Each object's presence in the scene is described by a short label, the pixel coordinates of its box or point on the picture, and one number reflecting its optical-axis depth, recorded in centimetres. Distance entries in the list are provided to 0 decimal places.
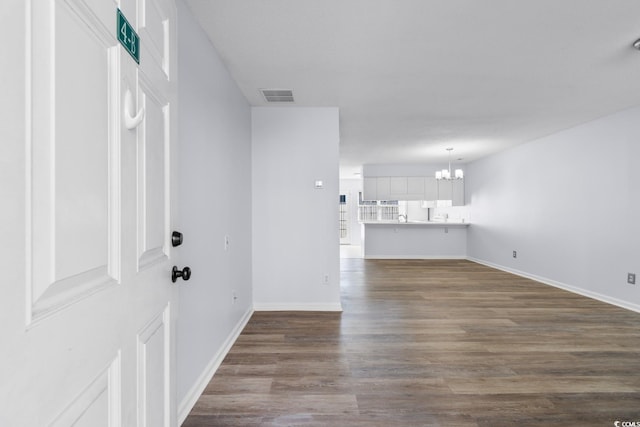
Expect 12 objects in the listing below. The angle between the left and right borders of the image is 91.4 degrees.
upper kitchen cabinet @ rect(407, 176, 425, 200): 809
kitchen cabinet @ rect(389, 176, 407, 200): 810
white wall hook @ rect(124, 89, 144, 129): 77
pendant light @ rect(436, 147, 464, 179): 656
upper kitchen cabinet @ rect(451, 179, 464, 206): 813
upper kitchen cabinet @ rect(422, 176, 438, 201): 809
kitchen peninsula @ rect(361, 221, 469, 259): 796
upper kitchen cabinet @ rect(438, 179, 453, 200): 811
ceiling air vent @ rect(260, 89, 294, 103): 327
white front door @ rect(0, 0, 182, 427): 48
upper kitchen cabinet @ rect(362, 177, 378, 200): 814
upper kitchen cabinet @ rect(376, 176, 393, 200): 812
